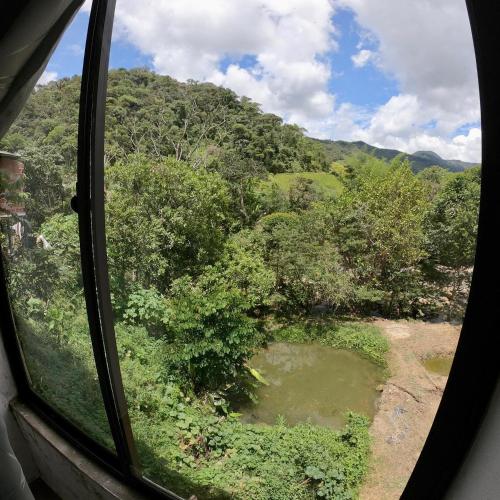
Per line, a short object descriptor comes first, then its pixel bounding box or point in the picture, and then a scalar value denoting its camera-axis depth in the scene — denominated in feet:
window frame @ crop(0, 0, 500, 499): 1.27
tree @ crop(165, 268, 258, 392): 13.66
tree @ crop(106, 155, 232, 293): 16.05
